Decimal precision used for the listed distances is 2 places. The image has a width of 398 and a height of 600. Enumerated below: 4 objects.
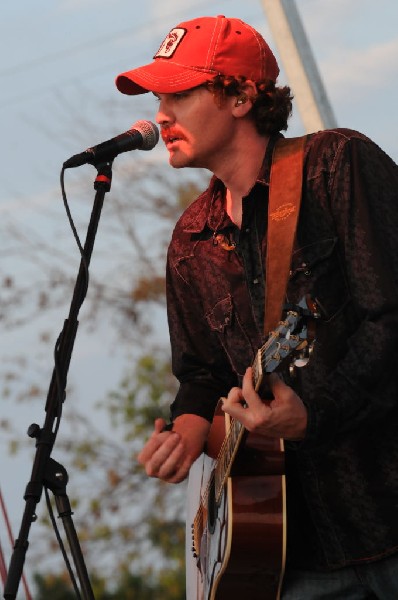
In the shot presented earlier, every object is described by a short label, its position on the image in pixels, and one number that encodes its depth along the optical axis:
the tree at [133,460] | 27.39
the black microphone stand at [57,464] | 6.56
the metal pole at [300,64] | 16.98
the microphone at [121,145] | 7.12
